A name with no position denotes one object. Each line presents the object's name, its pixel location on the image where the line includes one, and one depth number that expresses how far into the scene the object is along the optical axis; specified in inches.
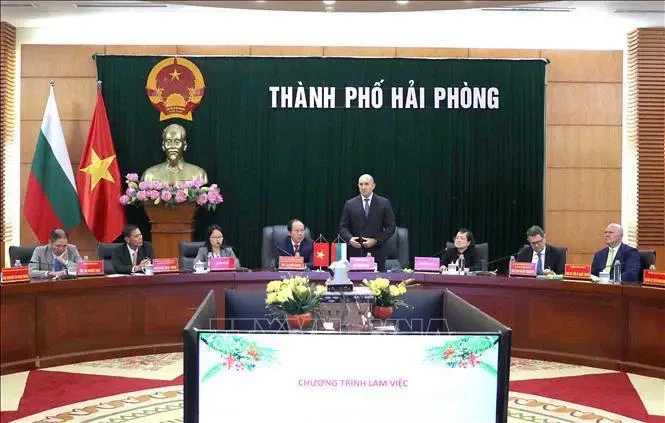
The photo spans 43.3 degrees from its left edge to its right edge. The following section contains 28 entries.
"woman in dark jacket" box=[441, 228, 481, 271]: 302.2
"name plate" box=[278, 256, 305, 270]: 299.7
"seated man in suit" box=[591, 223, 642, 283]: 278.5
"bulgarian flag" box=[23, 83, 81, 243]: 372.2
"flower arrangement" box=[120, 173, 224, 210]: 364.5
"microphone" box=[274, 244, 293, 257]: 315.0
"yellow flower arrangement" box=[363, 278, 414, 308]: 189.8
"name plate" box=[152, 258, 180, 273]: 292.2
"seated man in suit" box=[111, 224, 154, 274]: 295.3
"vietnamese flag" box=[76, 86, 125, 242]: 378.3
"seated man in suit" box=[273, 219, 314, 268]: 313.1
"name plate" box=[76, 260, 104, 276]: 279.3
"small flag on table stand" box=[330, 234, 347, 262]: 263.3
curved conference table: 260.1
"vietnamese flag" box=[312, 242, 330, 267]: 294.2
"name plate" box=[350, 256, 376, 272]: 295.1
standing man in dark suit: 320.8
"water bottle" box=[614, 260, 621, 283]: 273.1
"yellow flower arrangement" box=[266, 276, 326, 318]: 175.0
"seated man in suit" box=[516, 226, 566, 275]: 292.4
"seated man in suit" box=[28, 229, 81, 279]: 281.6
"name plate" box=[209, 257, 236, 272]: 298.5
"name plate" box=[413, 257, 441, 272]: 299.7
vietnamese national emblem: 391.5
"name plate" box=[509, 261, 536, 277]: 287.4
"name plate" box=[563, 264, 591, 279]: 279.4
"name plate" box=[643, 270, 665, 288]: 258.2
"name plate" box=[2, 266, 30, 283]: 258.2
